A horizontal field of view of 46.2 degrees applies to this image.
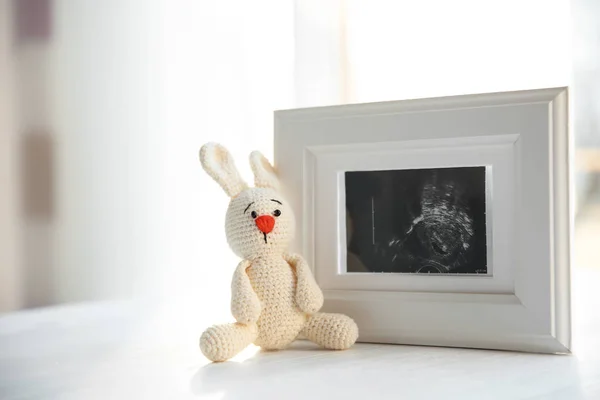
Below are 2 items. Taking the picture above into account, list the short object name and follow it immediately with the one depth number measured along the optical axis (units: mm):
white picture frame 974
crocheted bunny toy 981
